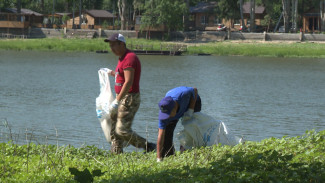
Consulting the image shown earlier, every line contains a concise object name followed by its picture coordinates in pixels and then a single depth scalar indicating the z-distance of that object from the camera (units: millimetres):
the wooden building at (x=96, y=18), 83438
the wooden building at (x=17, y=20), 75062
